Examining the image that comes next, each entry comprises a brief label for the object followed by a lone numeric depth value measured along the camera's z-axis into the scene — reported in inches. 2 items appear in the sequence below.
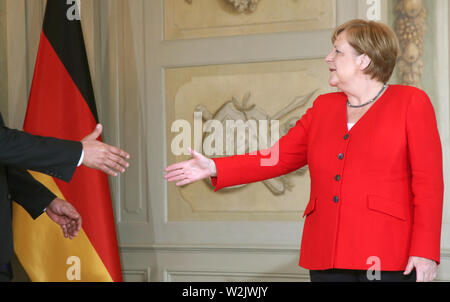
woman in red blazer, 292.1
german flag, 335.3
